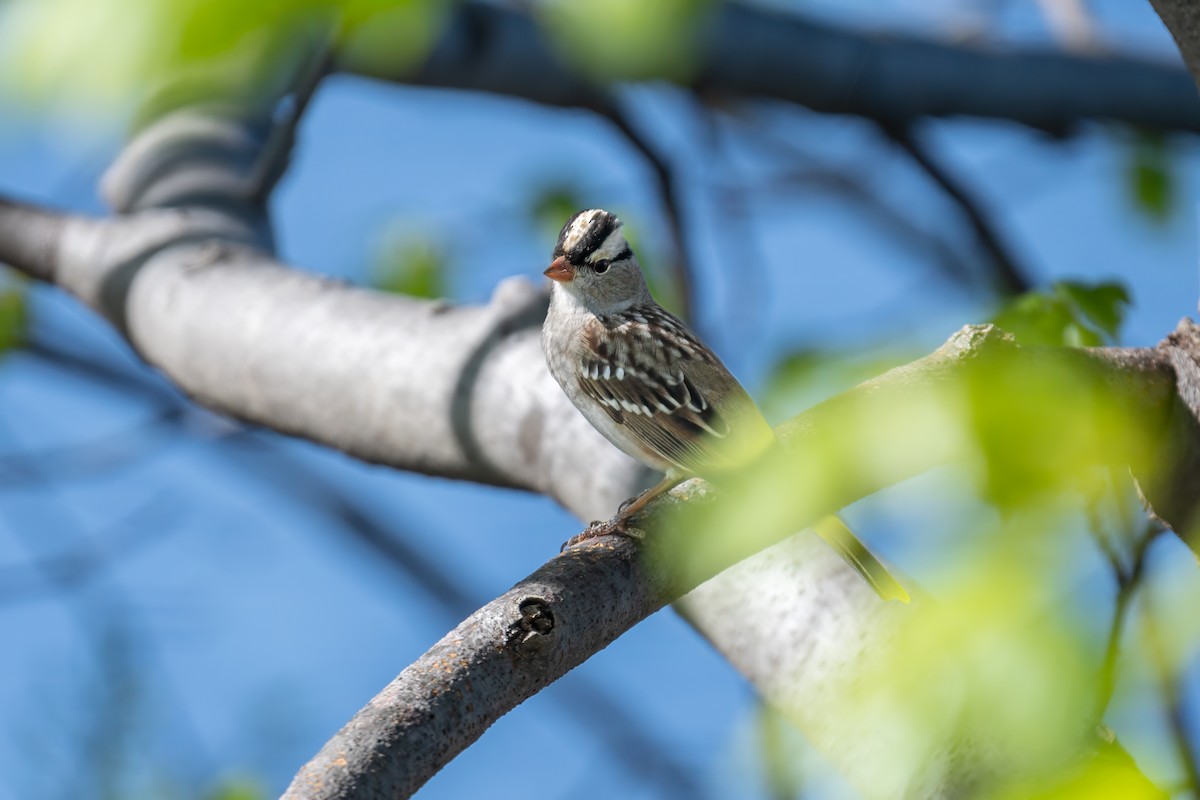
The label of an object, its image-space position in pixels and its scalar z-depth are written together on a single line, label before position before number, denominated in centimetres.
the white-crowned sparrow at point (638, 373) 659
